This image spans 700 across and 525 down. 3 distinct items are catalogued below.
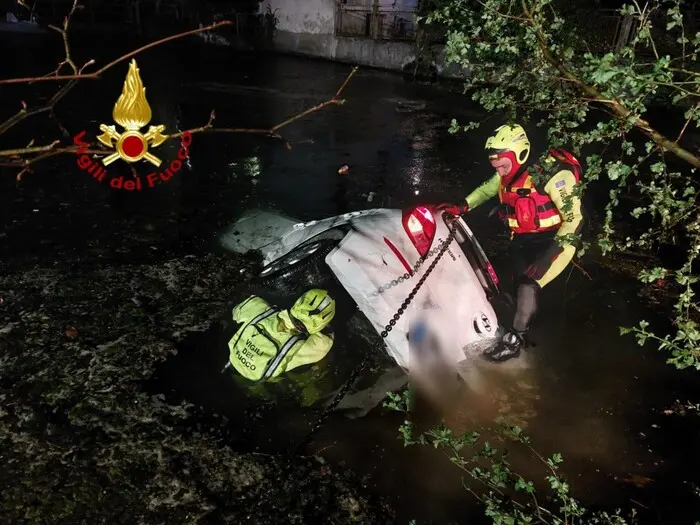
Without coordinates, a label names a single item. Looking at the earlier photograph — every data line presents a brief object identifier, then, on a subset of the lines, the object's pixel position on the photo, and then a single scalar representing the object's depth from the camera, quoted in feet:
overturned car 14.25
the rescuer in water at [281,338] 13.73
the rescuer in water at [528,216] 14.75
